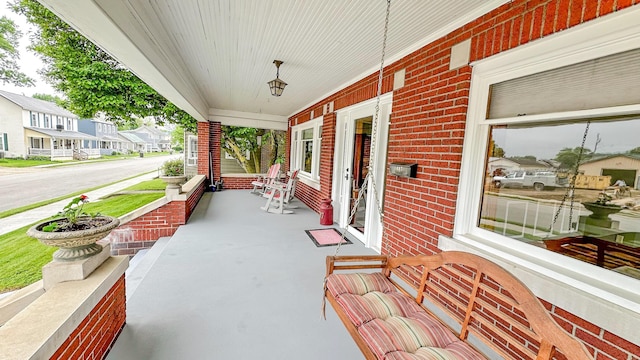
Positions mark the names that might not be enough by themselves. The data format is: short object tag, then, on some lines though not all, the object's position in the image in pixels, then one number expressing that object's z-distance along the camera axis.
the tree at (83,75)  5.38
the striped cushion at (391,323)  1.22
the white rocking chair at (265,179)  6.64
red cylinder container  4.65
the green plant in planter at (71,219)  1.54
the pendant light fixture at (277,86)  3.74
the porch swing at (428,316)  1.08
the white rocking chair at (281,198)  5.42
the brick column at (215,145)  7.89
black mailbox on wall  2.62
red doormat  3.74
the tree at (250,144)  10.09
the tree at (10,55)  8.05
